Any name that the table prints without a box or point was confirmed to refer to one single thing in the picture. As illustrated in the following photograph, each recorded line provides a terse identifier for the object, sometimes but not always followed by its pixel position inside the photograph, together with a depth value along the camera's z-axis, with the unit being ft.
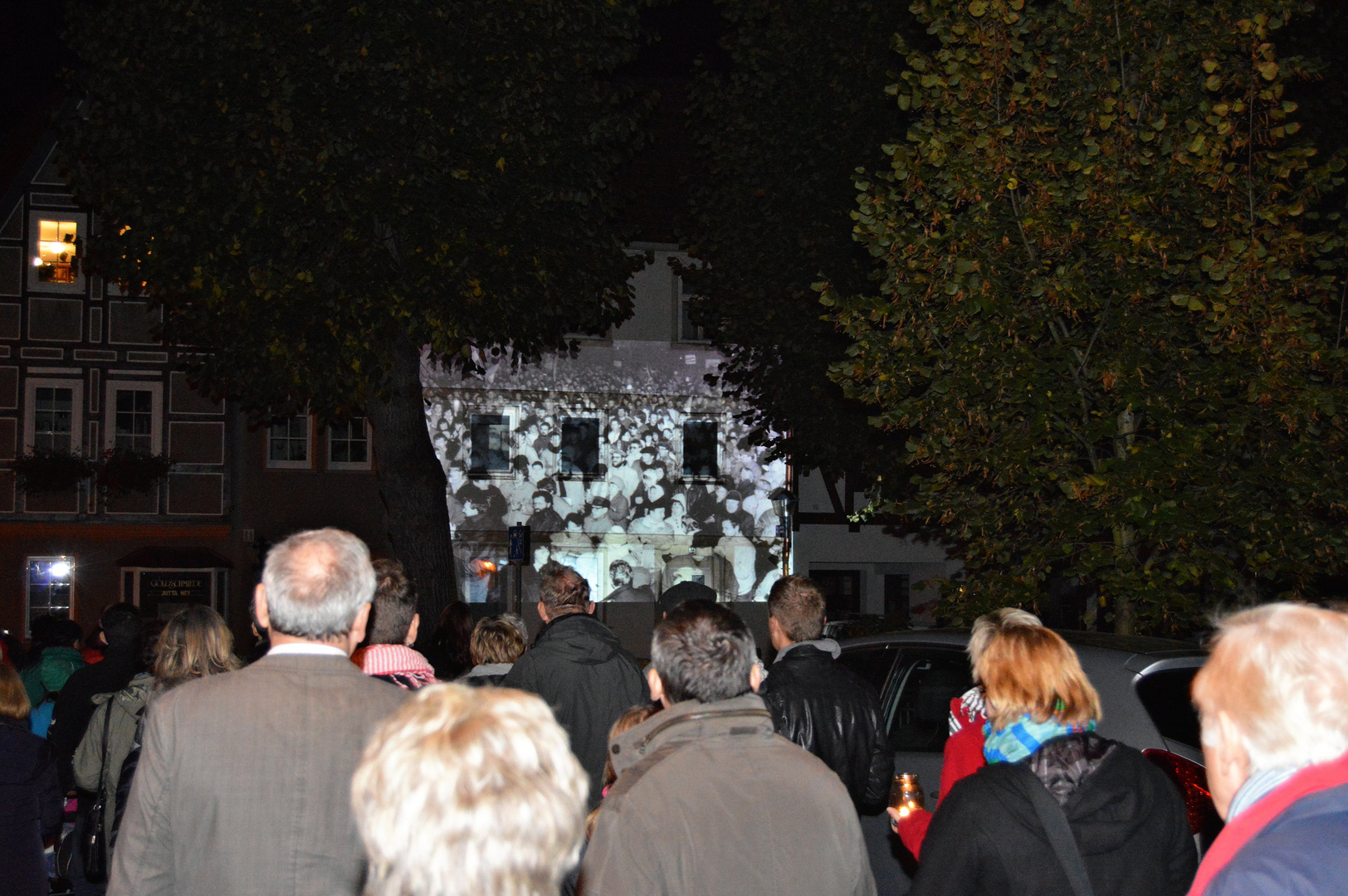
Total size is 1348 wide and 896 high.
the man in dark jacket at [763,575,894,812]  16.78
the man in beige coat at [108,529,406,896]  9.69
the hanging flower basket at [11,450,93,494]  85.51
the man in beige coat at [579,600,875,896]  9.28
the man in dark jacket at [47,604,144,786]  22.08
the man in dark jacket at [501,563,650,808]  18.76
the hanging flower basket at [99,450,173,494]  86.58
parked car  15.78
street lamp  94.79
